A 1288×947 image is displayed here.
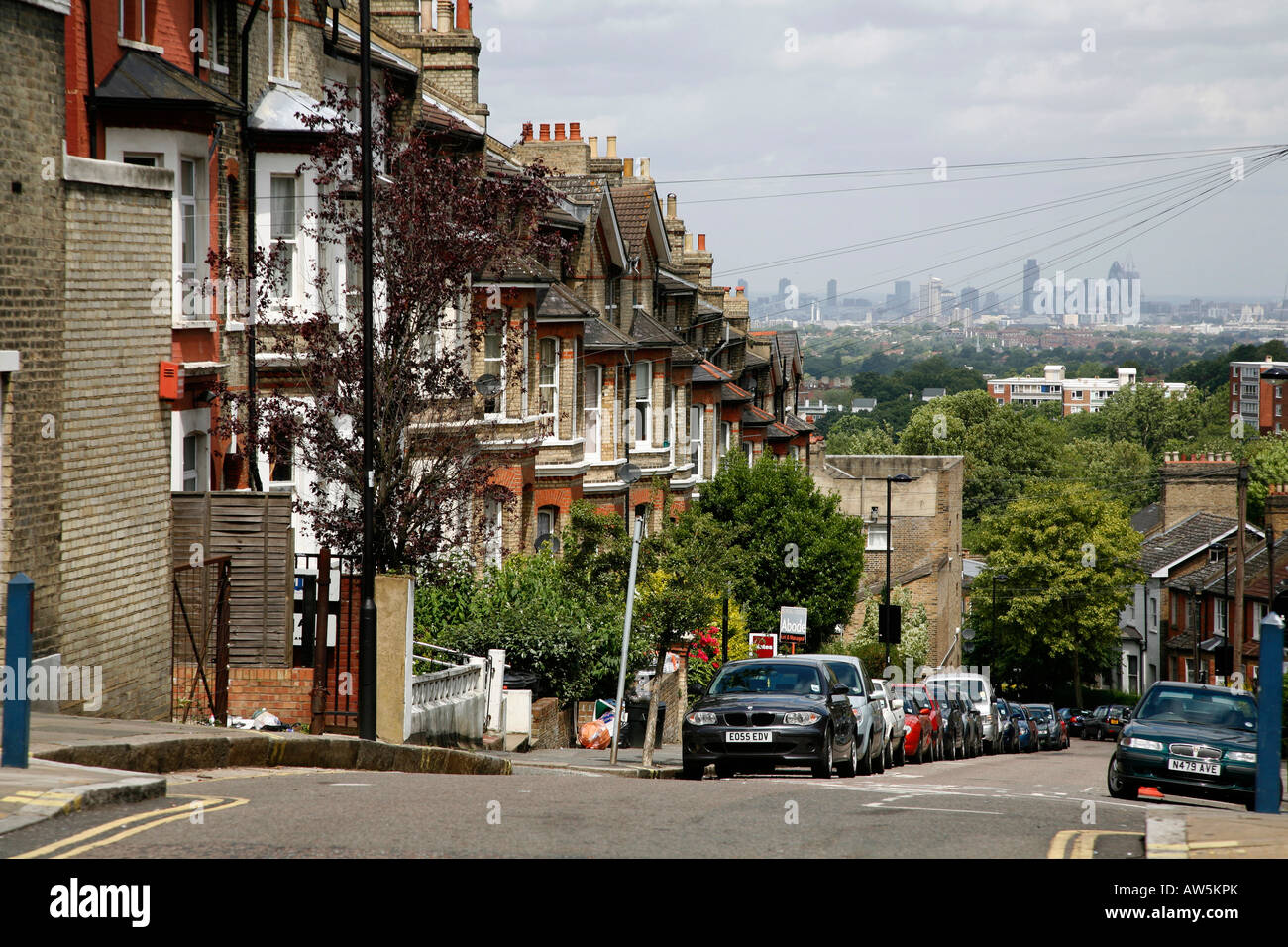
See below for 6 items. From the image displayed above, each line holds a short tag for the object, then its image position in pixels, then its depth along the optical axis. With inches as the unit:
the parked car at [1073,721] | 2635.3
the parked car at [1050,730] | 1900.8
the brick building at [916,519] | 2699.3
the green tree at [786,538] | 1733.5
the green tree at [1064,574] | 2778.1
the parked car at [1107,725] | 2487.9
